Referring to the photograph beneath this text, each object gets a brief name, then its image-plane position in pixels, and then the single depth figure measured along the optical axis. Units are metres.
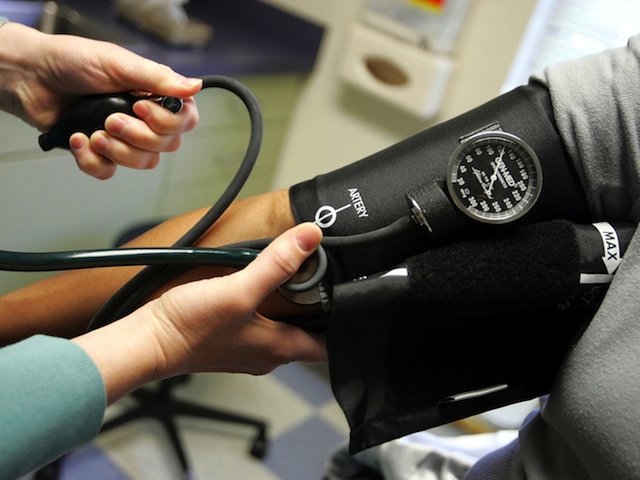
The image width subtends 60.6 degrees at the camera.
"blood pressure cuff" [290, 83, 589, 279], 0.67
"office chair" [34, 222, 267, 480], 1.59
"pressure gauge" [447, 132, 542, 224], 0.62
